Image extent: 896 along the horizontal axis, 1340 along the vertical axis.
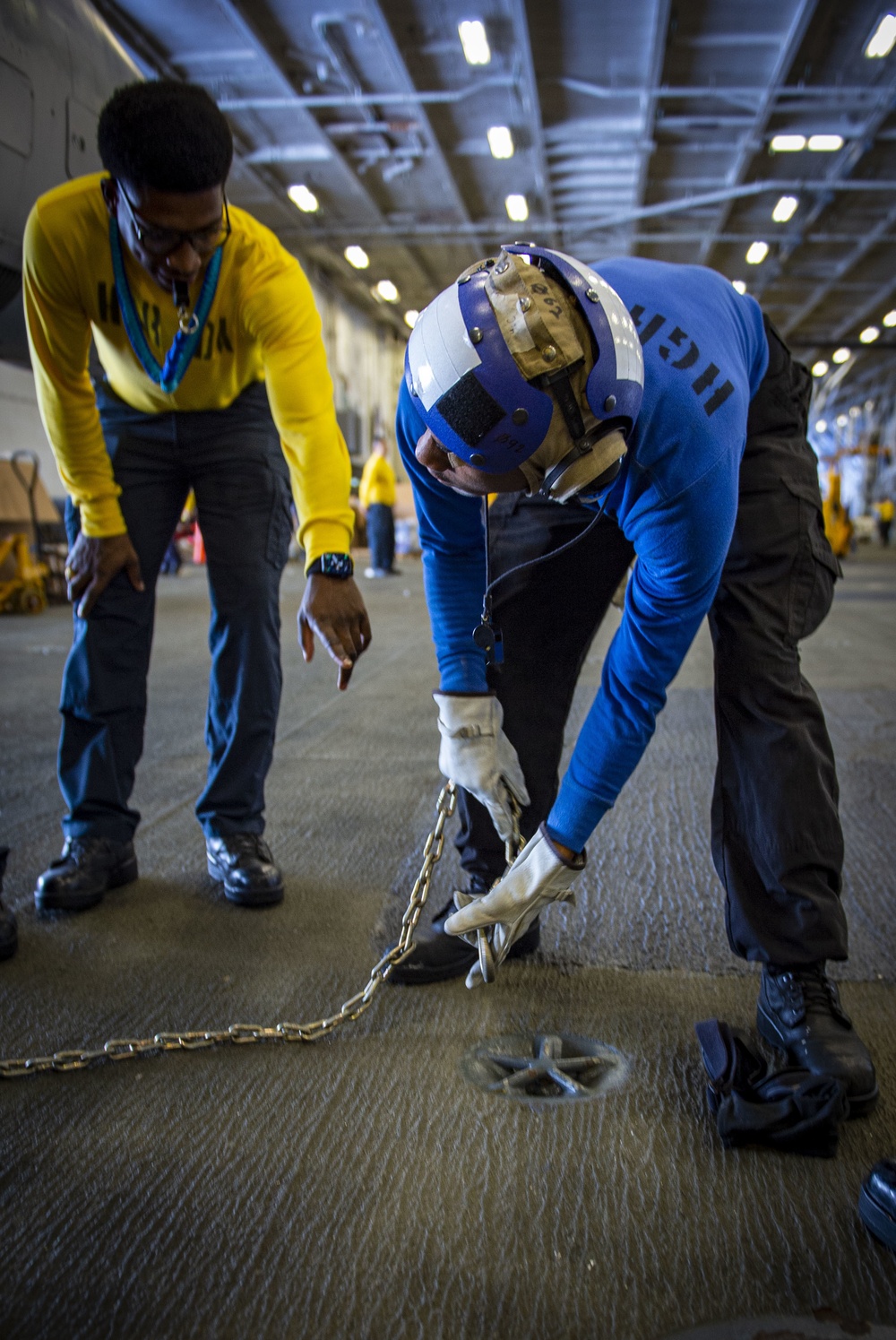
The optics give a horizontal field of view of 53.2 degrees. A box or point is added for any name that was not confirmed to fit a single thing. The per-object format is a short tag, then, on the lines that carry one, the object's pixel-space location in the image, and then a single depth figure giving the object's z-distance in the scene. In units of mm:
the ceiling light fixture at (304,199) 14836
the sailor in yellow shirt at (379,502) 12641
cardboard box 9984
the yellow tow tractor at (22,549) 9289
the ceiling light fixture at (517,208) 15042
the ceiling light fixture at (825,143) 12555
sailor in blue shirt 1177
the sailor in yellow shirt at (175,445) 1943
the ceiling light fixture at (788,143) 12655
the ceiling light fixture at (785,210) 15070
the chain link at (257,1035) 1537
